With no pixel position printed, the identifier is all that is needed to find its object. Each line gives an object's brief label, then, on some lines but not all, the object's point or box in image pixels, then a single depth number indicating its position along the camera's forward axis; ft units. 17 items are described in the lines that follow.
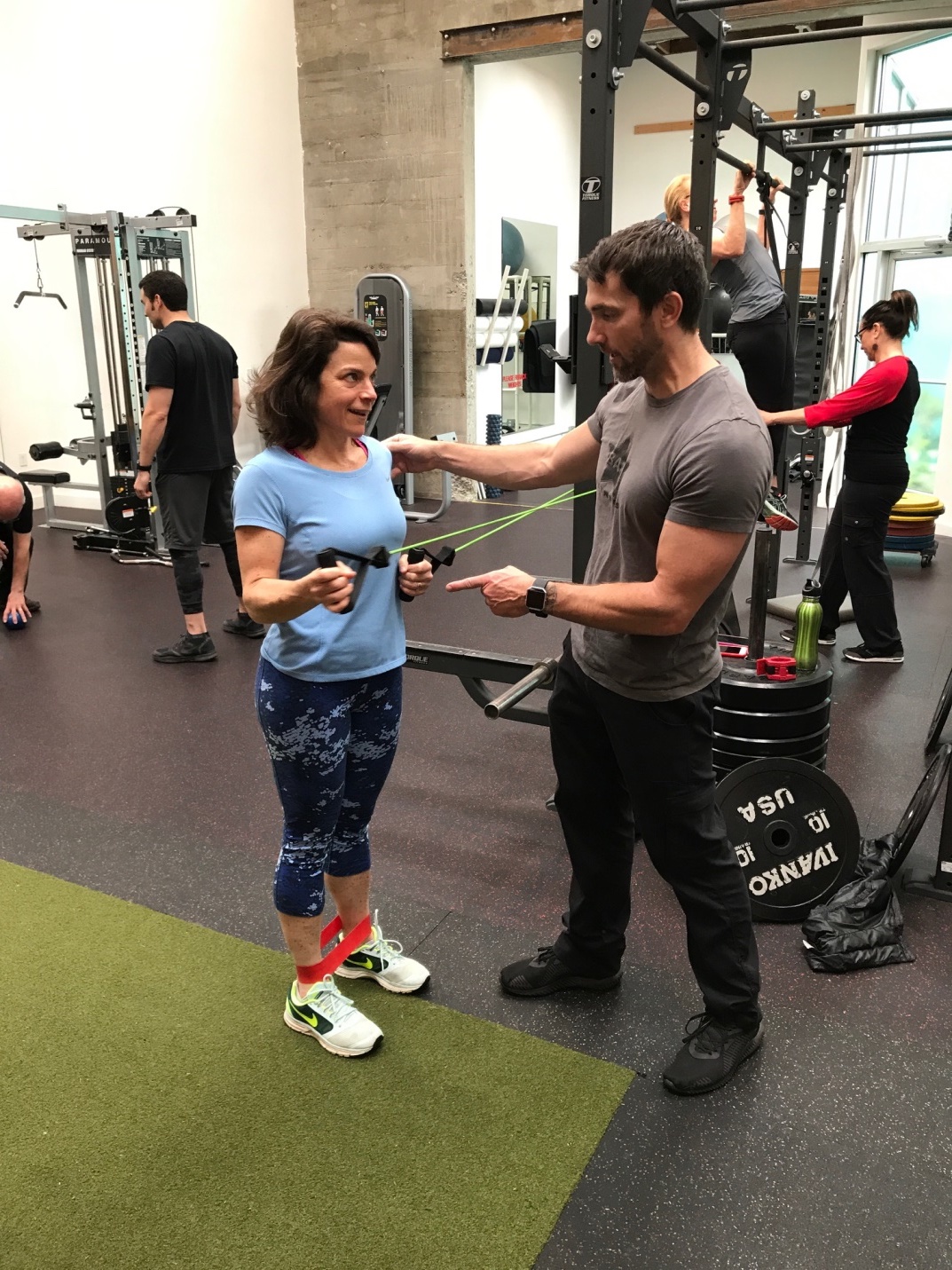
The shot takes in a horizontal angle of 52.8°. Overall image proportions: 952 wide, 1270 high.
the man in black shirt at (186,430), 13.69
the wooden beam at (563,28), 20.04
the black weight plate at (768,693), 8.69
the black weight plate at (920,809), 8.13
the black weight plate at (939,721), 10.34
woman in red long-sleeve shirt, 13.15
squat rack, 7.76
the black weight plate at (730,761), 8.89
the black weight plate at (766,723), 8.77
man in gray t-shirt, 5.01
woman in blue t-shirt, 5.45
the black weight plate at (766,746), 8.83
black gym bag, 7.40
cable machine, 18.70
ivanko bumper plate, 7.89
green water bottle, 8.94
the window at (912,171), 23.57
